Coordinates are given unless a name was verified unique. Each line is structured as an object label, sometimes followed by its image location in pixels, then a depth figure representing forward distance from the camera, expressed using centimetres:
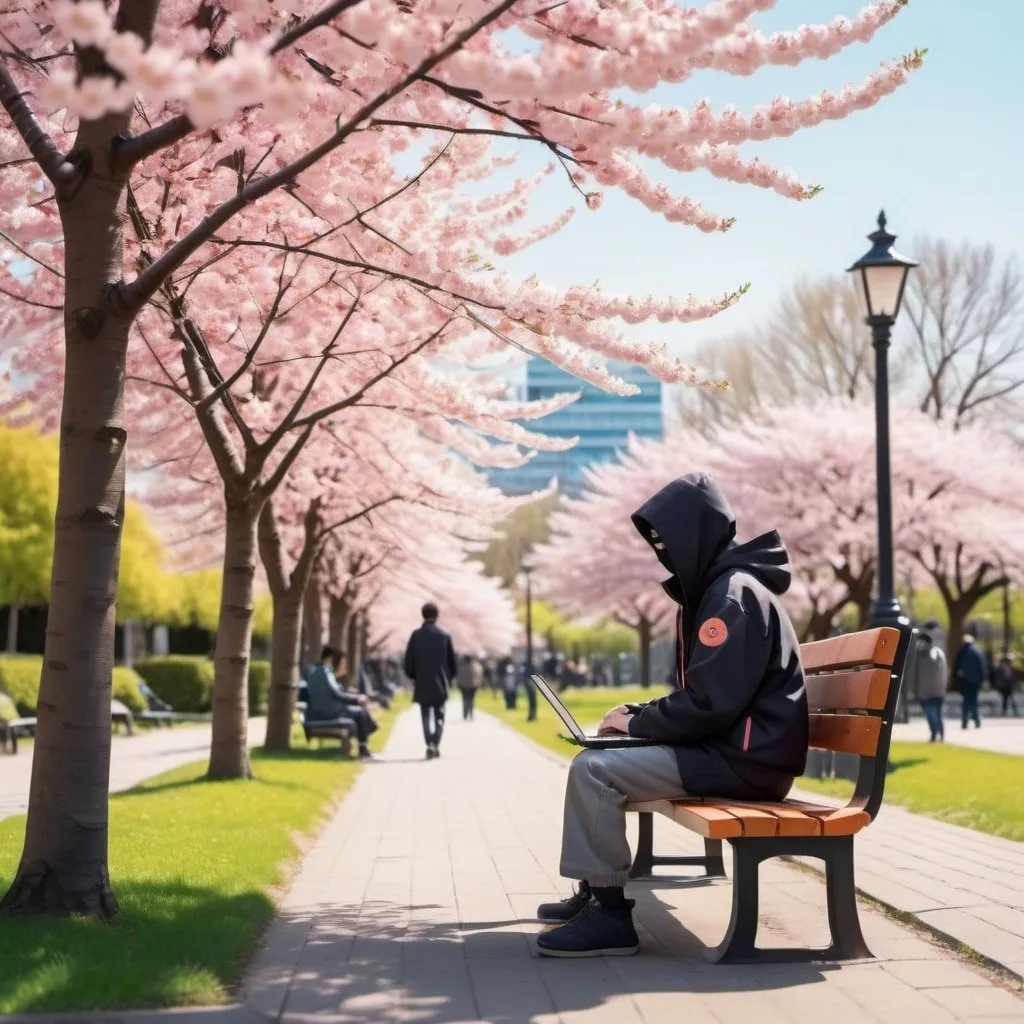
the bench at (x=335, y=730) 1786
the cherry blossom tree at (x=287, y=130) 465
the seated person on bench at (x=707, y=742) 533
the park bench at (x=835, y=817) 510
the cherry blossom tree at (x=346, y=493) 1684
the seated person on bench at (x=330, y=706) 1806
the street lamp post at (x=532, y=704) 3331
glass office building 9889
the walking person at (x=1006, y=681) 3553
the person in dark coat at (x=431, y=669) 1895
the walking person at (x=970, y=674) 2602
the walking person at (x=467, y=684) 3328
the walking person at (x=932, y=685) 2034
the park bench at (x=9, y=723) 1831
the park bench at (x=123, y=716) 2406
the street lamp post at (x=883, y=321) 1286
